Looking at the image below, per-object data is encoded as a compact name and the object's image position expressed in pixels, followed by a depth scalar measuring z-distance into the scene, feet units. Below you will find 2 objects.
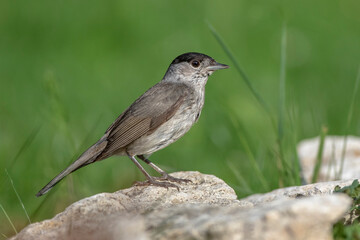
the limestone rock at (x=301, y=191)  29.86
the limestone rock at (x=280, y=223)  19.24
